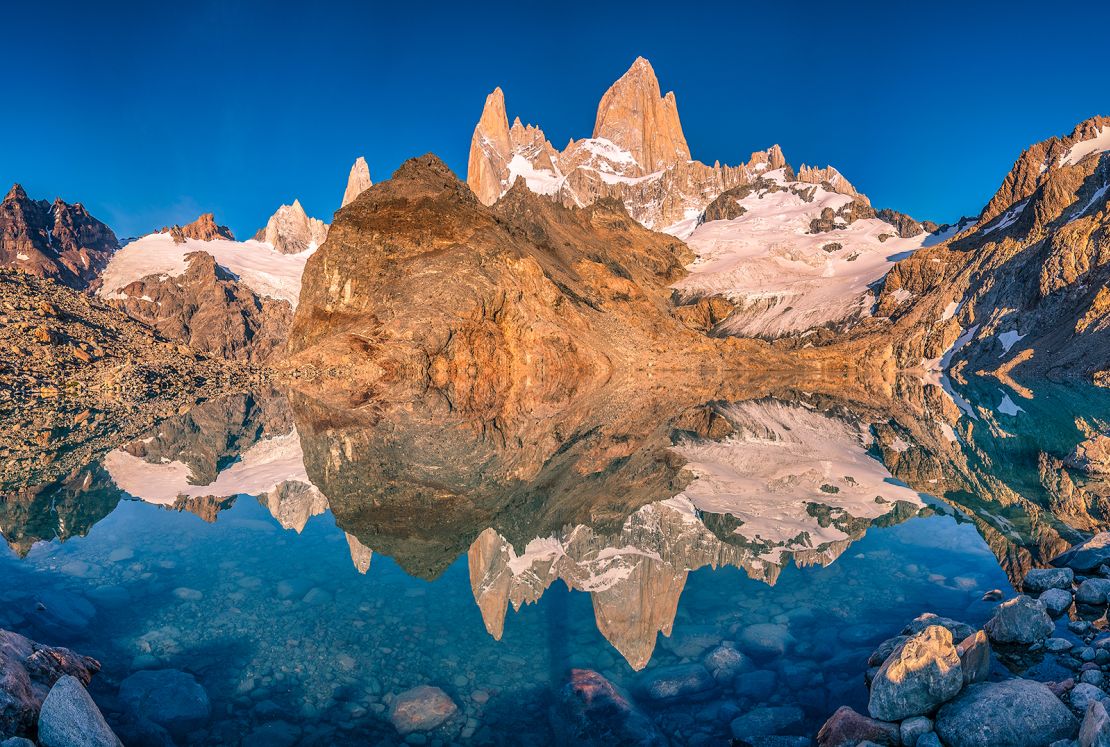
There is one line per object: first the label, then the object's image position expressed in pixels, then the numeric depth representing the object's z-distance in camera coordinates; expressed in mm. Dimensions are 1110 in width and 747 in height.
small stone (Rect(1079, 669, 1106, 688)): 6062
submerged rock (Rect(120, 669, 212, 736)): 6141
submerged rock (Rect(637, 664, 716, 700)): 7062
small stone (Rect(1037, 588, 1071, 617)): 8180
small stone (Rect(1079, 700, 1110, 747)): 4297
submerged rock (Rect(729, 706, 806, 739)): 6359
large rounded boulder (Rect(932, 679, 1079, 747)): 5234
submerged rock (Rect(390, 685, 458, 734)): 6340
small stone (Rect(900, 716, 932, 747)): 5617
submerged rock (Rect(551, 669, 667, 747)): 6324
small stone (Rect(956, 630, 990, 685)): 6164
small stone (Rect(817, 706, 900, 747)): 5695
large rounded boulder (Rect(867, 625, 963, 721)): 5859
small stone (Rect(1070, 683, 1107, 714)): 5508
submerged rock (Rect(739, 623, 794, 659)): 7969
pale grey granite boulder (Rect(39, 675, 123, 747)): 4973
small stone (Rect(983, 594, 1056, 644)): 7328
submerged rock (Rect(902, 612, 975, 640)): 7531
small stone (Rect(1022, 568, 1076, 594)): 8945
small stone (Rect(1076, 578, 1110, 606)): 8203
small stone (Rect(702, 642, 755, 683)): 7488
